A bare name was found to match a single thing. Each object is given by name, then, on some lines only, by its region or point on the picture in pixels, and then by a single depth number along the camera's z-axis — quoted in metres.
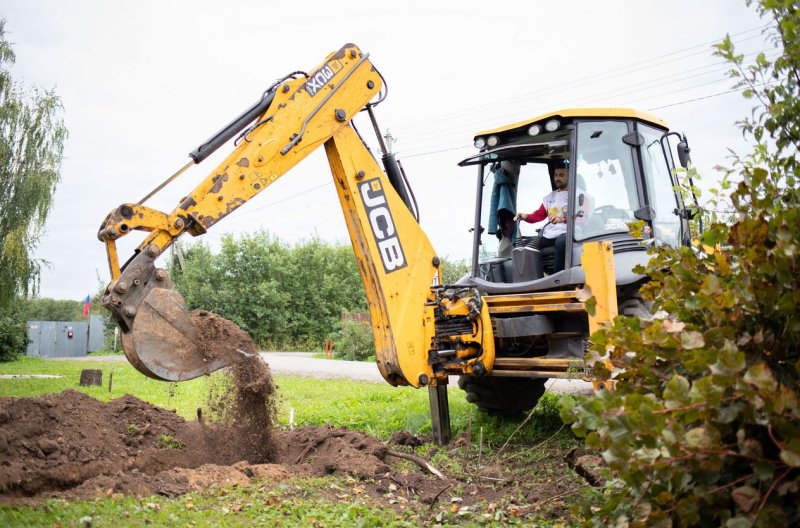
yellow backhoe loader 6.08
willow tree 21.62
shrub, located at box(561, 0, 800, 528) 2.25
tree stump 14.95
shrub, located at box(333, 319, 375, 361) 25.83
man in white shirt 6.59
